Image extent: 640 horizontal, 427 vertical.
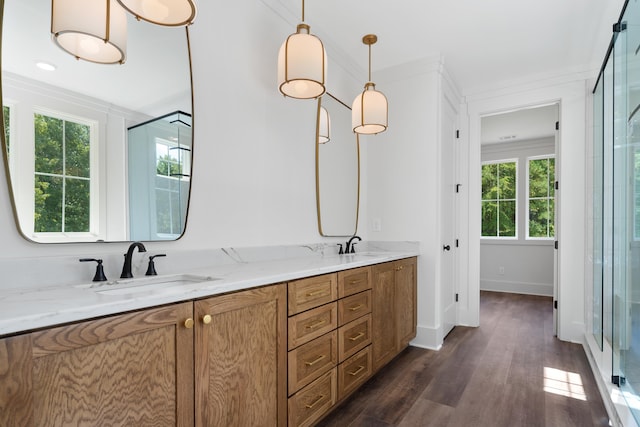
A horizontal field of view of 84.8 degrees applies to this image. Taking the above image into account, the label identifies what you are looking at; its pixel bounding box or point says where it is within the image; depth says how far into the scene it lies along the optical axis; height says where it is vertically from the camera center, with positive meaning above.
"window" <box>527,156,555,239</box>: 5.63 +0.26
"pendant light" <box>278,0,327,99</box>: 1.83 +0.81
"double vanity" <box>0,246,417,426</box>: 0.84 -0.44
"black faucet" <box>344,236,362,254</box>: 3.01 -0.30
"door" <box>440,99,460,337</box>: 3.33 -0.05
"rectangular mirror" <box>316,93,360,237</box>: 2.81 +0.38
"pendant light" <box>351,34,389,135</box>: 2.57 +0.76
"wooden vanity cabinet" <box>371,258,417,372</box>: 2.40 -0.72
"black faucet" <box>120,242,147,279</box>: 1.42 -0.20
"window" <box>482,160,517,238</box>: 5.95 +0.25
